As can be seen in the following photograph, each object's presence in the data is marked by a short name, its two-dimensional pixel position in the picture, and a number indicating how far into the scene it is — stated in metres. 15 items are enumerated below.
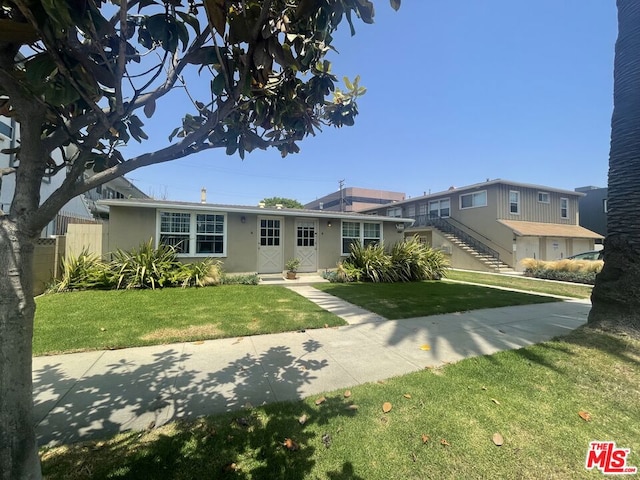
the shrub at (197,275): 9.27
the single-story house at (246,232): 10.21
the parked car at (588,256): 16.41
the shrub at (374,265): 11.76
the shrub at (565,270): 13.37
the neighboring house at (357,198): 57.60
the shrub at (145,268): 8.80
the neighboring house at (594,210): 24.84
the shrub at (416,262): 12.23
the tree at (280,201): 48.47
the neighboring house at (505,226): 18.52
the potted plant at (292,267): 11.73
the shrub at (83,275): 8.26
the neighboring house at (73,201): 8.89
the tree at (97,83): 1.54
